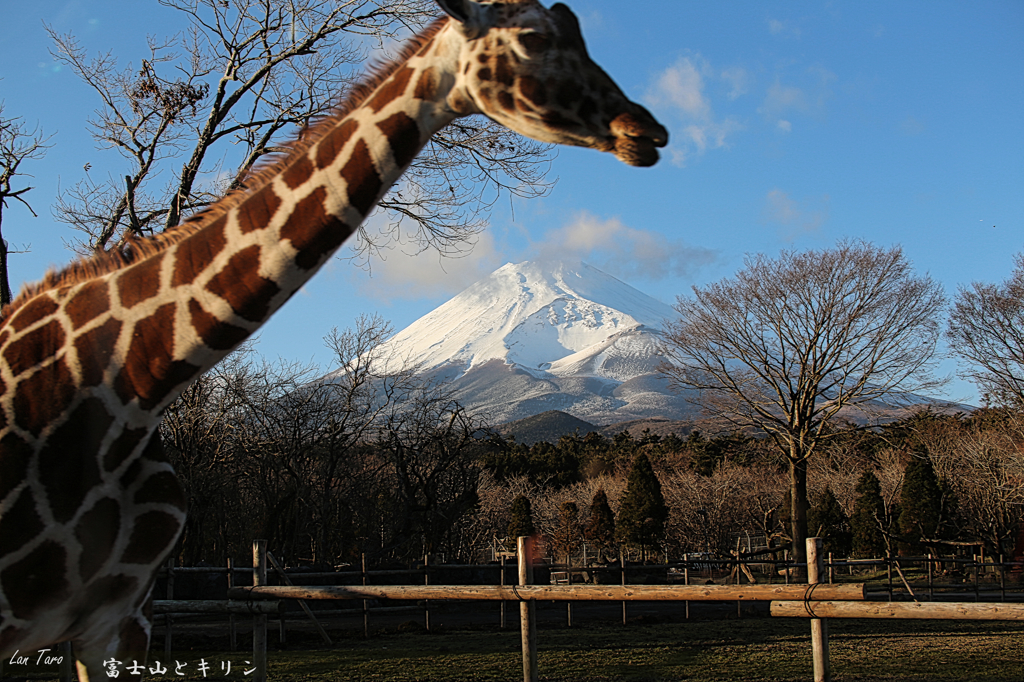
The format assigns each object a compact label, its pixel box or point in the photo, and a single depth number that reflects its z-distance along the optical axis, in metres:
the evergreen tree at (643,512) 33.94
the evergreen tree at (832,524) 31.70
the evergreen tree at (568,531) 36.47
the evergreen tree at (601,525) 34.53
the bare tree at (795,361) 22.44
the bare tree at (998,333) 23.45
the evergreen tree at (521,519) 32.06
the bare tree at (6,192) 8.98
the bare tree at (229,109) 9.17
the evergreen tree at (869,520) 30.12
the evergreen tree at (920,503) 28.94
